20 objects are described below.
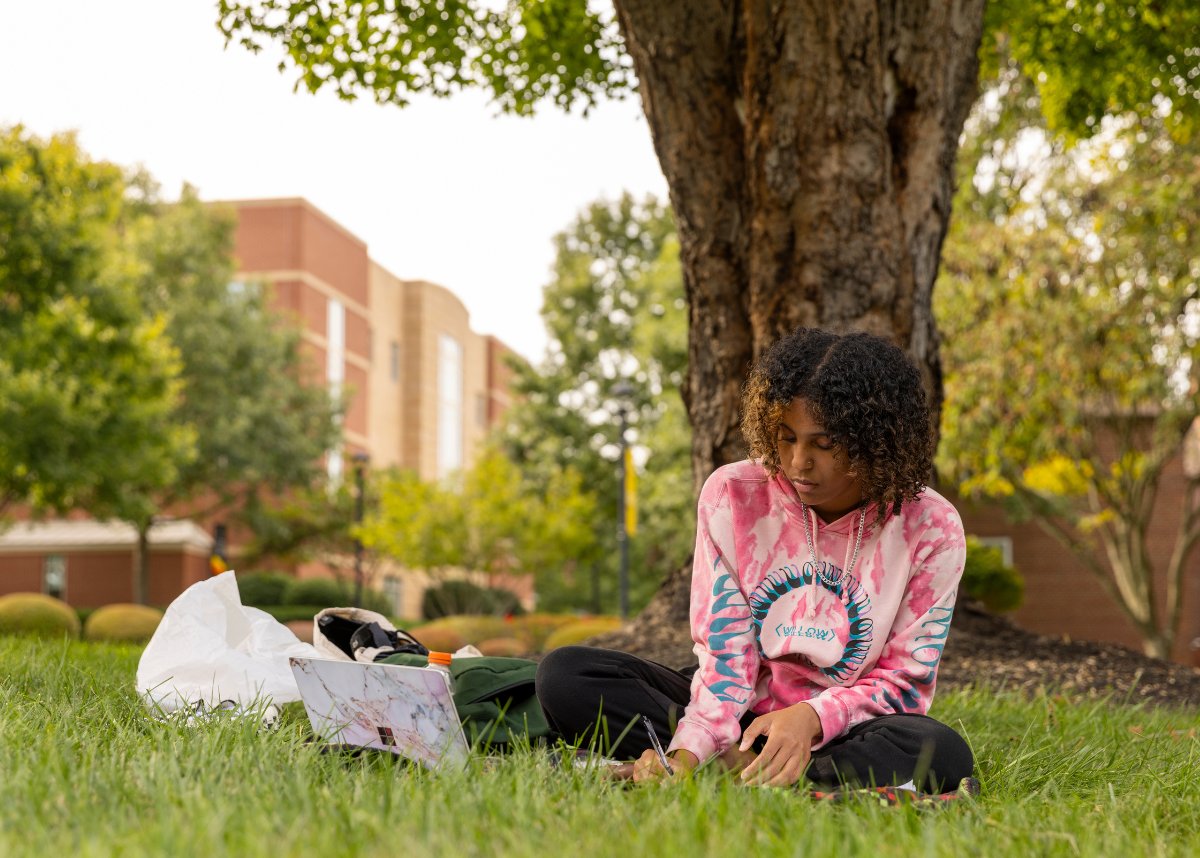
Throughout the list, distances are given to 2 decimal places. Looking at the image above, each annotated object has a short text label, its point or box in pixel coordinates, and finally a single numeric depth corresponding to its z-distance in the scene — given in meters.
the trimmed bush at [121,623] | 12.74
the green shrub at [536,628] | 19.44
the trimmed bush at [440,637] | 15.68
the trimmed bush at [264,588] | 30.81
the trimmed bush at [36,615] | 9.65
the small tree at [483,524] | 28.23
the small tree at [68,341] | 20.00
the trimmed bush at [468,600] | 31.83
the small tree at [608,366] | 27.72
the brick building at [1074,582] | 29.16
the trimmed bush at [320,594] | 30.43
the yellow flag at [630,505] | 20.11
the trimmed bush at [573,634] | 14.77
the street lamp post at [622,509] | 21.34
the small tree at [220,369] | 31.61
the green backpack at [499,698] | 3.67
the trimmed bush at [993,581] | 21.59
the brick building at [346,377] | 37.06
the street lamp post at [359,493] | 26.77
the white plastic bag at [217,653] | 3.99
